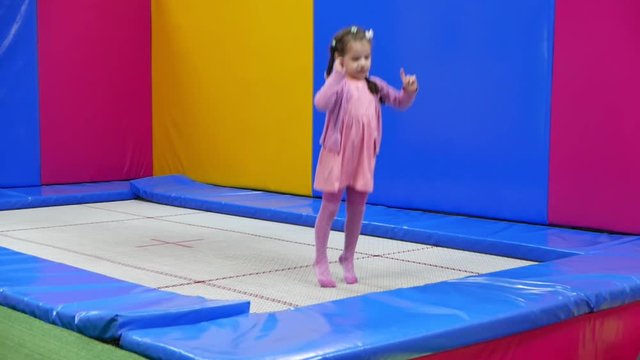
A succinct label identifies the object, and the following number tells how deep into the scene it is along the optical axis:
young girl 3.12
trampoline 2.21
